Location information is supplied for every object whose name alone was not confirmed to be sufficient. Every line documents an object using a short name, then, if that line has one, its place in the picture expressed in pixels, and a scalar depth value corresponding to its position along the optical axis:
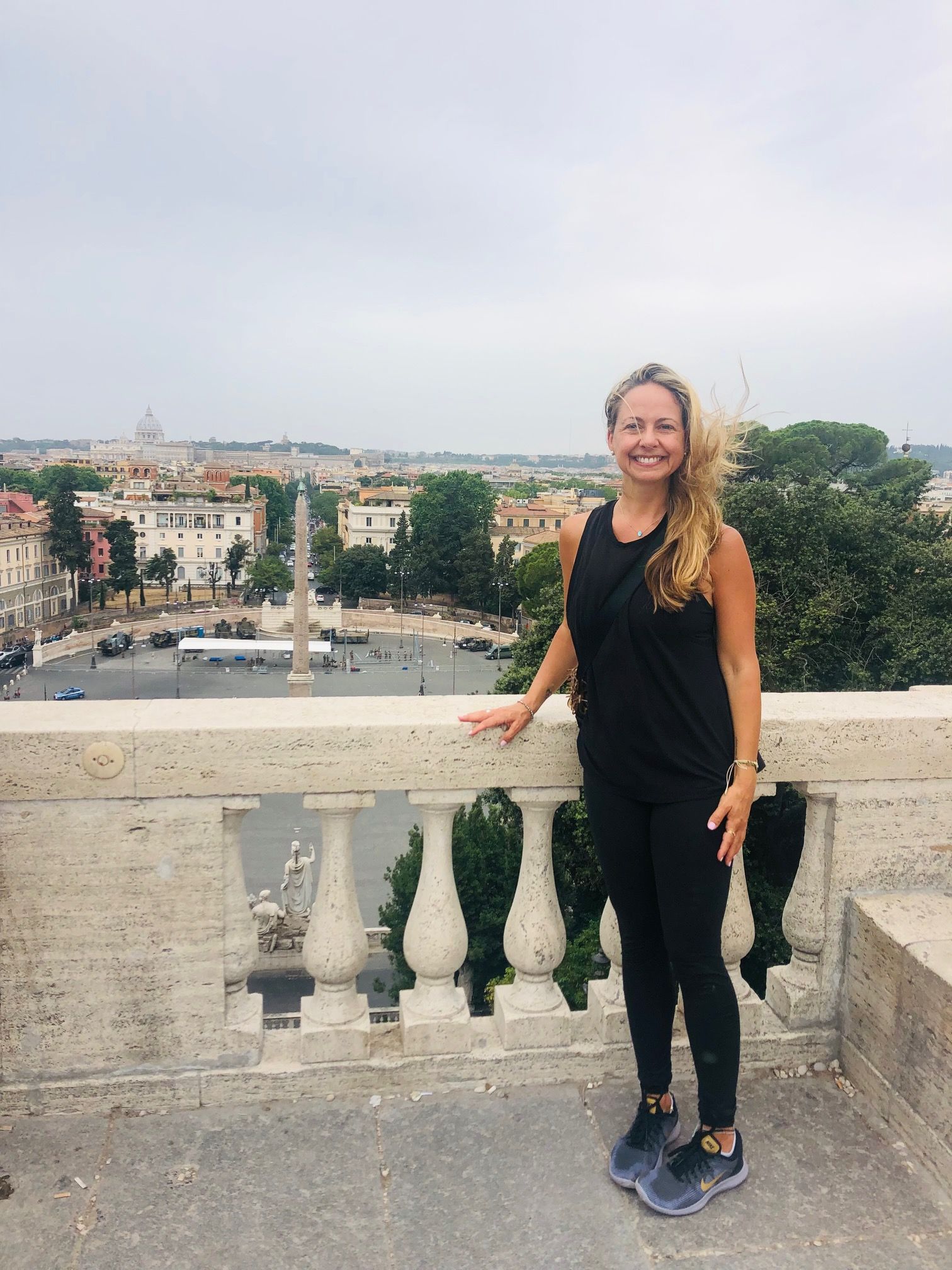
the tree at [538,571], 49.21
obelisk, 35.75
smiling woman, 1.88
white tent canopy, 50.34
